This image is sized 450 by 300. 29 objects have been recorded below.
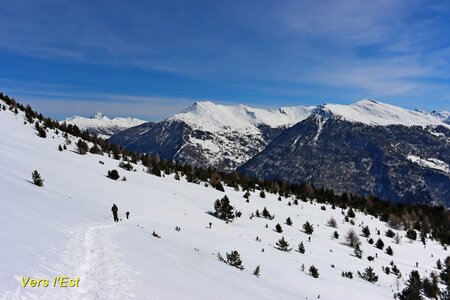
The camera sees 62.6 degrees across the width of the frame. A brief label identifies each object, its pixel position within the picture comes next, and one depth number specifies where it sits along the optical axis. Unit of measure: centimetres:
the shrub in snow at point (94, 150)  5556
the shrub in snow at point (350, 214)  6308
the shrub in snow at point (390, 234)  5728
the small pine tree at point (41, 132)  5200
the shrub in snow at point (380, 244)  4822
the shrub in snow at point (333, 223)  5219
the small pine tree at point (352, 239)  4499
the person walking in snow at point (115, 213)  2499
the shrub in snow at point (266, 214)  4588
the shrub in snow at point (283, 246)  3300
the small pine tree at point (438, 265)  4439
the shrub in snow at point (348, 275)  3023
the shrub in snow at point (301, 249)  3412
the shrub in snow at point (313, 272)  2656
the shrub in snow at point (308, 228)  4403
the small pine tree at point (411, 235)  5956
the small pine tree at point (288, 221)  4575
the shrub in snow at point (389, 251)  4641
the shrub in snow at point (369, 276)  3121
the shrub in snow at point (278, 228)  4038
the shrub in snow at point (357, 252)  4030
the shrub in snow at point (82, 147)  5192
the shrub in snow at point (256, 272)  2164
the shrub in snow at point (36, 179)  2675
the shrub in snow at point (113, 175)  4241
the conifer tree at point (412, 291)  2521
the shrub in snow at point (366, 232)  5248
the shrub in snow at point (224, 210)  3922
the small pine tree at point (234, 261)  2217
